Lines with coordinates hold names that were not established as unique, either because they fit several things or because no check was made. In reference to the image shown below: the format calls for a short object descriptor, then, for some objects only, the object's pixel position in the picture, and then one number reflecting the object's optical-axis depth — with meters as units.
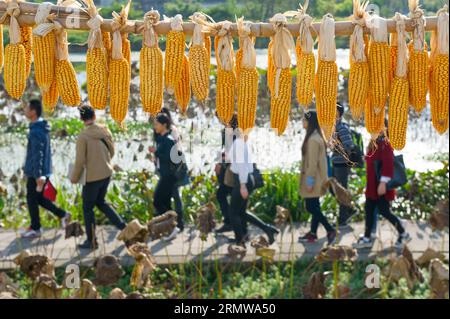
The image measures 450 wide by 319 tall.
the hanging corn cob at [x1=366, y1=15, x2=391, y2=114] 4.58
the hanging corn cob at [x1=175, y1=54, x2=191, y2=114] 4.82
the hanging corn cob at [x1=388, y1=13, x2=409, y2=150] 4.58
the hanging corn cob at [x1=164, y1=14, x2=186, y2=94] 4.64
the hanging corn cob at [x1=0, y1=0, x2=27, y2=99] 4.61
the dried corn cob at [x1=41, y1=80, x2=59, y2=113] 4.83
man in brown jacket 11.71
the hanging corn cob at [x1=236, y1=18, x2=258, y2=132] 4.72
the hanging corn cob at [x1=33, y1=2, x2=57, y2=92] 4.56
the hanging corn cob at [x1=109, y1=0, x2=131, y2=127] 4.64
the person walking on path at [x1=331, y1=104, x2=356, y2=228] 9.85
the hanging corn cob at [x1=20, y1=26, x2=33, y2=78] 4.81
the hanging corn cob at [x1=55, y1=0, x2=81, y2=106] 4.73
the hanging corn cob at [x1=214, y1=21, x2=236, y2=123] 4.66
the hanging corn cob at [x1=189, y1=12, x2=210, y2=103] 4.63
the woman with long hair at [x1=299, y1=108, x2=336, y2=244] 11.74
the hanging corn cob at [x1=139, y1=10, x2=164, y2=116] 4.64
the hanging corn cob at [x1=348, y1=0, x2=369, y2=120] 4.59
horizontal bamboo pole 4.61
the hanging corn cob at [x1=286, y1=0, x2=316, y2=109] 4.62
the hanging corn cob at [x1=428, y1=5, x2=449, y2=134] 4.58
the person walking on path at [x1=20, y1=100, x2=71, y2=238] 12.12
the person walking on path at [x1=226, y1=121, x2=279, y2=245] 11.48
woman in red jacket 11.33
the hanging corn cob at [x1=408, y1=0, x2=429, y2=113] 4.55
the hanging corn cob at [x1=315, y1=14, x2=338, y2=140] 4.61
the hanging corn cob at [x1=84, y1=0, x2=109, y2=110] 4.61
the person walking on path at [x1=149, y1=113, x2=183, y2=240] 12.17
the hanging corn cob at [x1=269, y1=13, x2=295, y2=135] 4.62
